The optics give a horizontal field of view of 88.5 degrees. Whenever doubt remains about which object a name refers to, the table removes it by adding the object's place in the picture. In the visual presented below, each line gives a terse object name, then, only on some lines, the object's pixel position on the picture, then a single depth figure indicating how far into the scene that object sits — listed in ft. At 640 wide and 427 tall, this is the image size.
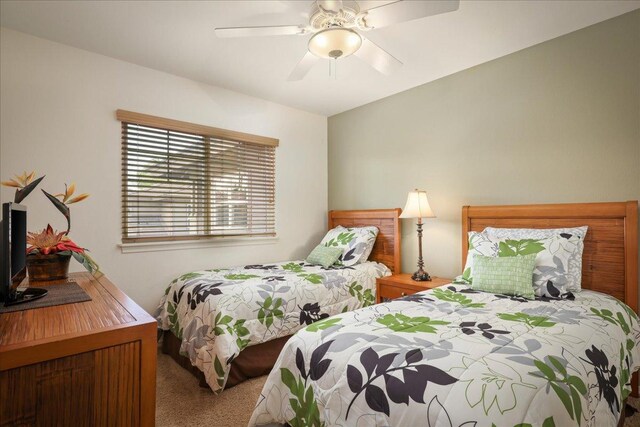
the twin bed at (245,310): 6.99
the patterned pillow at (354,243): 10.94
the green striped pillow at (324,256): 10.64
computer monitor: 3.52
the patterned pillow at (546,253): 6.51
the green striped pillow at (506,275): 6.45
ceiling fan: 5.41
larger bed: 3.22
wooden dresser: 2.75
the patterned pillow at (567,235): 6.66
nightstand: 9.02
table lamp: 9.41
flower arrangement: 5.69
